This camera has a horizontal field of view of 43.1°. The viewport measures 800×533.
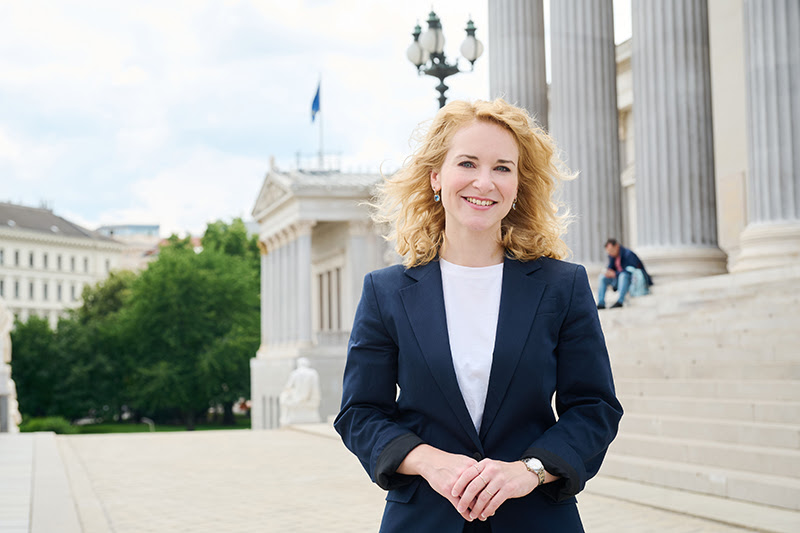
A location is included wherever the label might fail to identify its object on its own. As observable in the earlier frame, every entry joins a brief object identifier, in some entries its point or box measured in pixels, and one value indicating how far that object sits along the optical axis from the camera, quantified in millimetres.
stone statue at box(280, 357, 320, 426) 28609
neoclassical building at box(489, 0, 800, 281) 14695
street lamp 16844
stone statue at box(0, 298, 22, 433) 24484
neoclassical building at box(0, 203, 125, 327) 103125
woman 2732
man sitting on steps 16734
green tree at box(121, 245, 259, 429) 65000
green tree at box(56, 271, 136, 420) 69062
